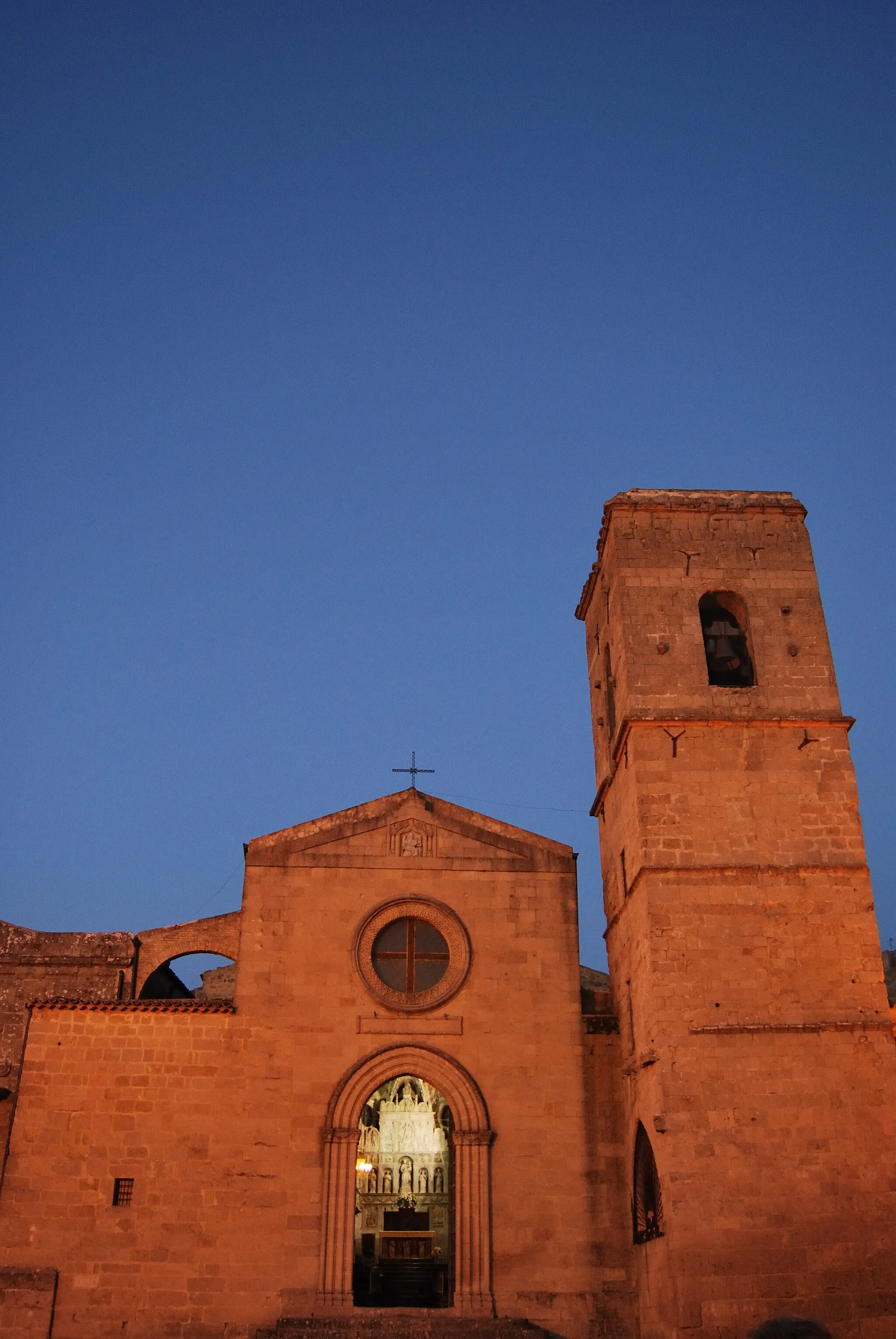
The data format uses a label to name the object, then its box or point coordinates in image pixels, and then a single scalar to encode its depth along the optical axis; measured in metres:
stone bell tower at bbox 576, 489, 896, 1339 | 15.43
